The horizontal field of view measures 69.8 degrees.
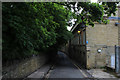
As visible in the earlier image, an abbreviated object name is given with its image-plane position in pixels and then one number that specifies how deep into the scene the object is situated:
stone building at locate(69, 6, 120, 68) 11.65
